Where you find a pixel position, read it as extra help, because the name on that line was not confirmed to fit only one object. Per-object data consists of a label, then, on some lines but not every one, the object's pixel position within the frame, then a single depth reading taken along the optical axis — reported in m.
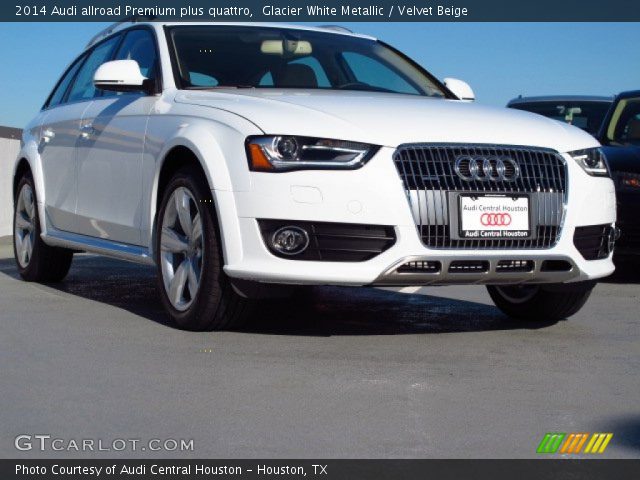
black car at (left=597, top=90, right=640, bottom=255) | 9.87
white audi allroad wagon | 6.27
